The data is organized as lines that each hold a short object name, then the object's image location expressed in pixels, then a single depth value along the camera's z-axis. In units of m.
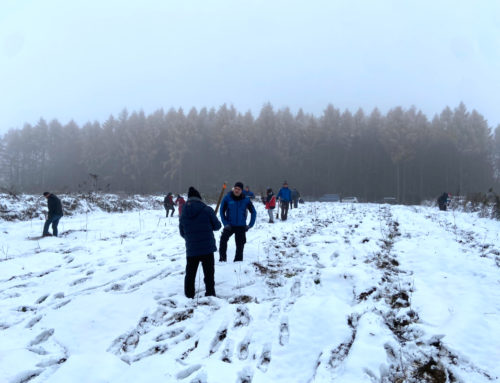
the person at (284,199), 15.01
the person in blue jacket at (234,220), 6.75
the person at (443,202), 22.08
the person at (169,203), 18.31
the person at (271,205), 14.24
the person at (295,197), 22.42
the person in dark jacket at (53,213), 10.89
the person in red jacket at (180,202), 17.26
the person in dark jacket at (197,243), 4.86
